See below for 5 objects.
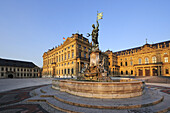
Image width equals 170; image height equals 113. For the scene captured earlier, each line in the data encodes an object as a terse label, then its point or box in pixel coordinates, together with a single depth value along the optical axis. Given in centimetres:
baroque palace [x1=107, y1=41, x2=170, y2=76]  3999
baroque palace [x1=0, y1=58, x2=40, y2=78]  5075
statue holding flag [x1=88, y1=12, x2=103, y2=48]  1305
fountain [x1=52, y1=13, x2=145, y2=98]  562
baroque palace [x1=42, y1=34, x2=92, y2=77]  3591
